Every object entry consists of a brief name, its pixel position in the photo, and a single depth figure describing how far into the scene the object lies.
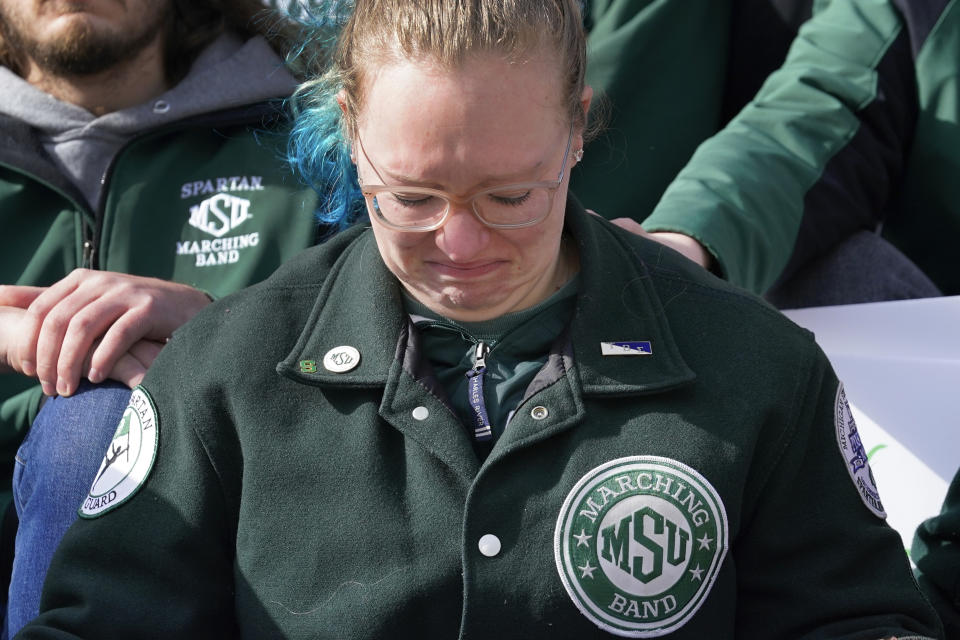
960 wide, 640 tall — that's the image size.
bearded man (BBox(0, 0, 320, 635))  3.13
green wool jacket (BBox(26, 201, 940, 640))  2.67
